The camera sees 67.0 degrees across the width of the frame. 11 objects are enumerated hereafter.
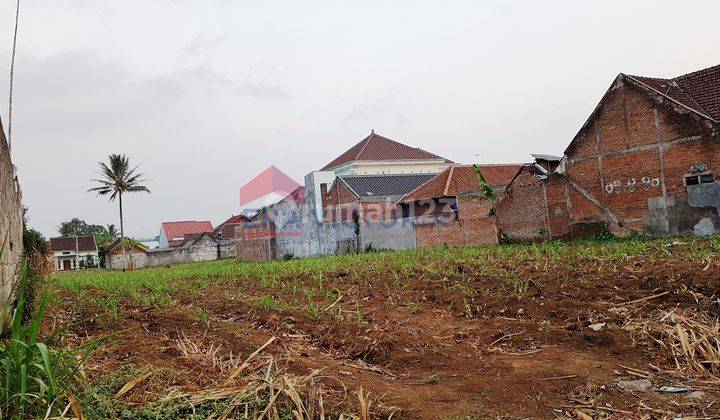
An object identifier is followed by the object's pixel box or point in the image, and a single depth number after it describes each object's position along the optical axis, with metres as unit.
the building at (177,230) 72.19
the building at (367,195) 29.47
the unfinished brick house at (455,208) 22.63
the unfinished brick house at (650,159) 16.31
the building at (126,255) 50.59
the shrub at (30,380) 2.90
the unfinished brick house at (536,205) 20.53
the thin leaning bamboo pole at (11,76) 7.46
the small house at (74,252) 61.88
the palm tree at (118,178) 39.47
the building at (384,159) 42.75
